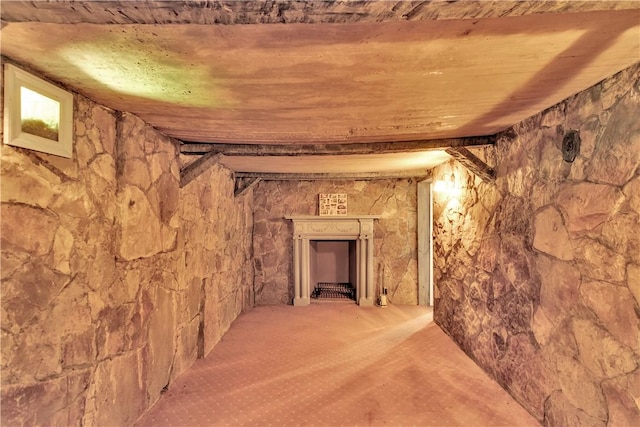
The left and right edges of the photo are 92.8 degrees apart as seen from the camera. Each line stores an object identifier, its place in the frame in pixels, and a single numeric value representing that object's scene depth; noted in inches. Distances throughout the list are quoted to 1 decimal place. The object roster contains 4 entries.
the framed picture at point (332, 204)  197.5
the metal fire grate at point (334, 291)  205.5
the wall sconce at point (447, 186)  136.3
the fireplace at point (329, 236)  195.5
